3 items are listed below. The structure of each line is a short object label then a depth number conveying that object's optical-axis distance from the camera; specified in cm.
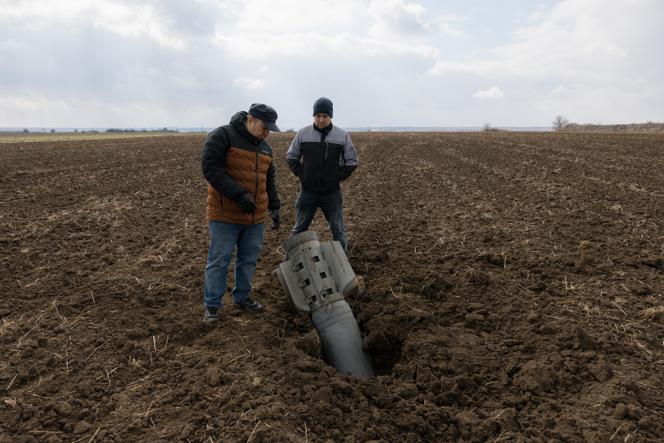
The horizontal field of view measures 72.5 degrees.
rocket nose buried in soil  389
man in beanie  487
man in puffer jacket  377
